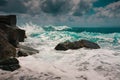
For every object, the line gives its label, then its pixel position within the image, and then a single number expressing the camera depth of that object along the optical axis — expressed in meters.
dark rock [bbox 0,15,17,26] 7.70
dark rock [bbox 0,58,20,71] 4.66
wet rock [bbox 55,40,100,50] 7.77
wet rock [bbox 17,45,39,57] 6.33
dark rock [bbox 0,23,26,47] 7.01
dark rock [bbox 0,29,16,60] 5.71
